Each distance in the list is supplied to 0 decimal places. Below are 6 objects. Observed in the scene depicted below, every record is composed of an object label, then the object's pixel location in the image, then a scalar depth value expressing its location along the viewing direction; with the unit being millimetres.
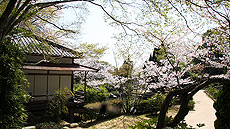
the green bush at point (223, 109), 4289
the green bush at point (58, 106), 6883
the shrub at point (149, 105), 10172
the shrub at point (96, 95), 11898
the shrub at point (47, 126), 5503
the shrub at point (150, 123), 4000
